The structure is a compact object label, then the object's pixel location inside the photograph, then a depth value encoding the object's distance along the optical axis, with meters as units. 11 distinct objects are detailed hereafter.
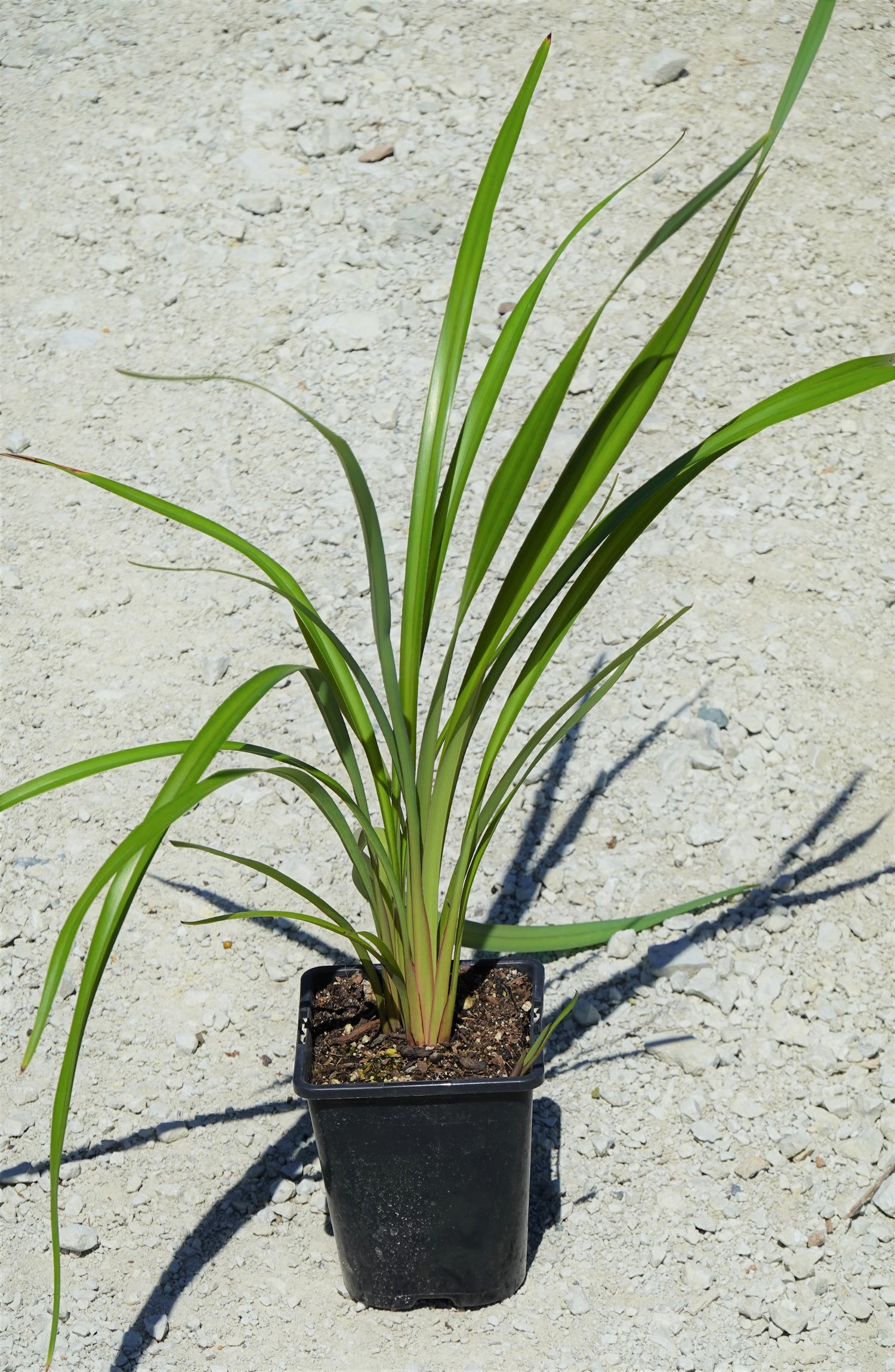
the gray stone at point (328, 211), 2.74
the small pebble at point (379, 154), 2.83
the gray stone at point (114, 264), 2.72
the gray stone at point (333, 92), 2.93
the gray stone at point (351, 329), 2.52
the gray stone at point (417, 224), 2.68
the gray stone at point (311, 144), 2.86
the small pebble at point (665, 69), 2.89
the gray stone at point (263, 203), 2.77
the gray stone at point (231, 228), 2.74
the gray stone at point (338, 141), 2.85
